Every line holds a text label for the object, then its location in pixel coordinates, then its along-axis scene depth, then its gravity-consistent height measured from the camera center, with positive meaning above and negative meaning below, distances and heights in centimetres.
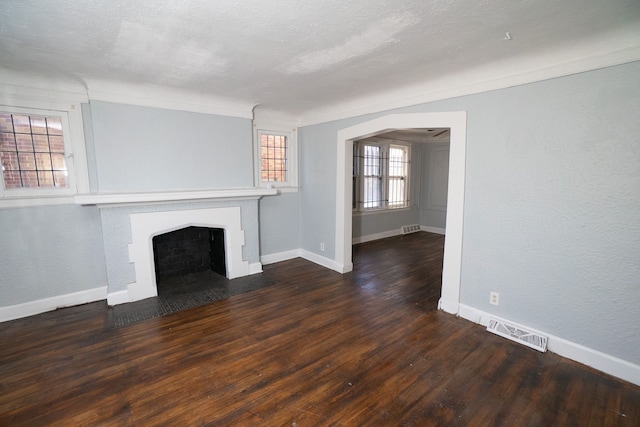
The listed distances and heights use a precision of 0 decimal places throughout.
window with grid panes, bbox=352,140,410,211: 629 +8
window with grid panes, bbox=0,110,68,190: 296 +32
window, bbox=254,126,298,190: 469 +35
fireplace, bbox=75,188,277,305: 328 -52
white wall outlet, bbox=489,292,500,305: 283 -117
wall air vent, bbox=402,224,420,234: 724 -126
